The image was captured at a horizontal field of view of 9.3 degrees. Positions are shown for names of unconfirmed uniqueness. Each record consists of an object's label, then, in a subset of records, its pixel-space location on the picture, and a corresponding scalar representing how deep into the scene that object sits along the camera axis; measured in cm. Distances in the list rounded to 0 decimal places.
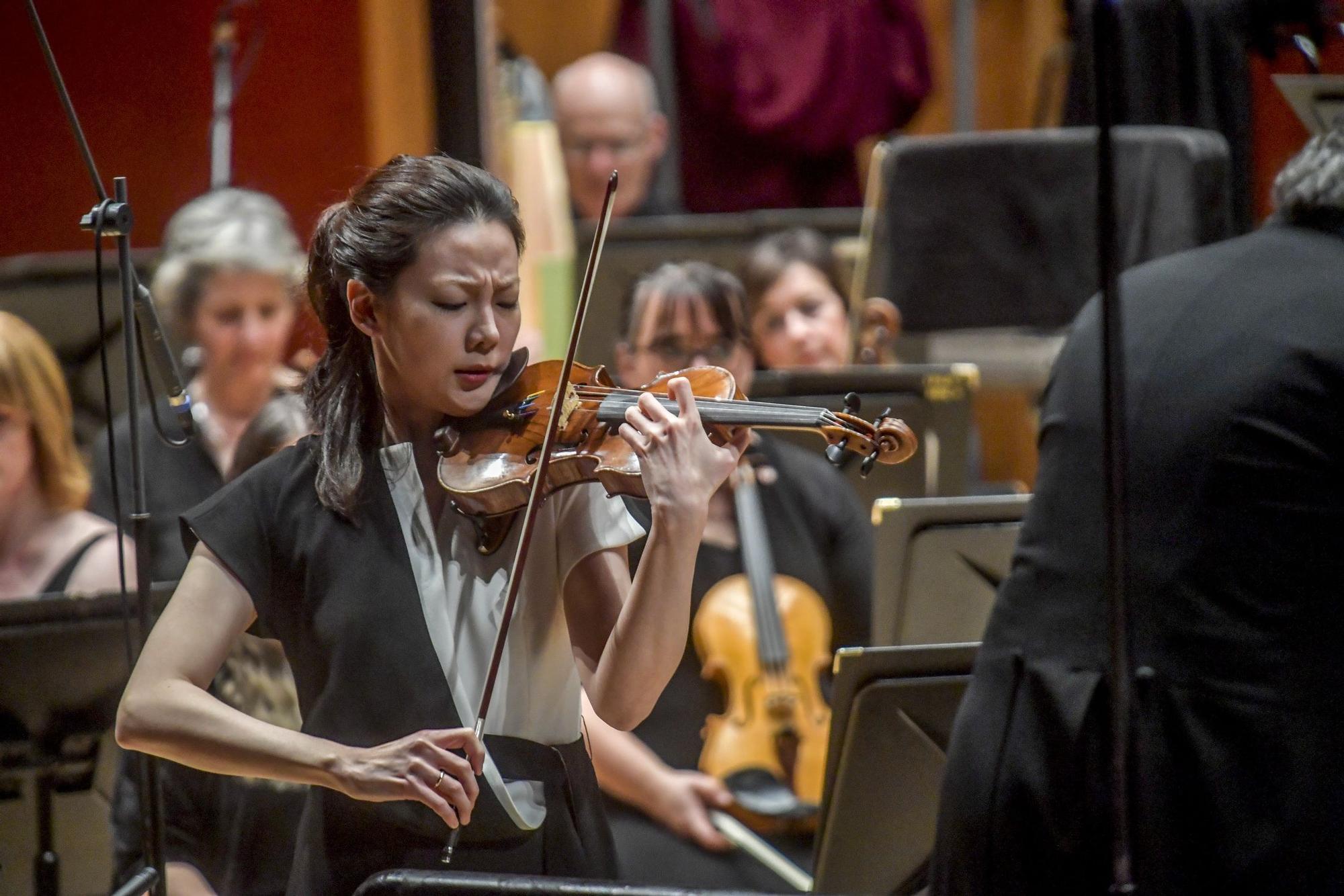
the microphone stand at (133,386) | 877
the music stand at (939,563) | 910
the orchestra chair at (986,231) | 1231
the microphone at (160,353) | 885
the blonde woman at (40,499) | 912
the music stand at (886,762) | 888
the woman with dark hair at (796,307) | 1209
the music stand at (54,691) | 895
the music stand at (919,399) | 963
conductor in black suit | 859
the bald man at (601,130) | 1449
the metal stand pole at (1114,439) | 842
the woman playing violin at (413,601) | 855
